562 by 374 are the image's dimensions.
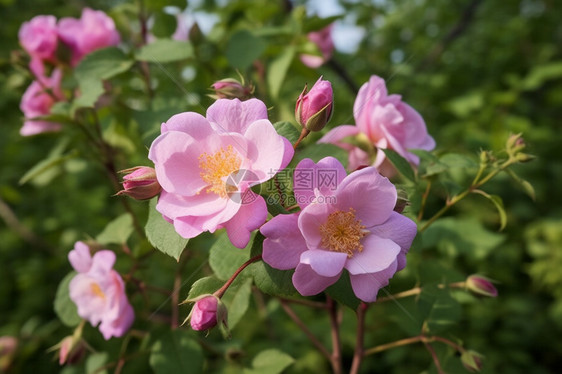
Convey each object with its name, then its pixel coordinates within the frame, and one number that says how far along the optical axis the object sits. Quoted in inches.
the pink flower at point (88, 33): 17.4
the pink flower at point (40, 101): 17.3
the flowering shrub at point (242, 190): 9.8
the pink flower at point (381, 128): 12.5
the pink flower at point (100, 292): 12.9
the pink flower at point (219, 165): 9.6
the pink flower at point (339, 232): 9.4
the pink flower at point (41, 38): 16.8
